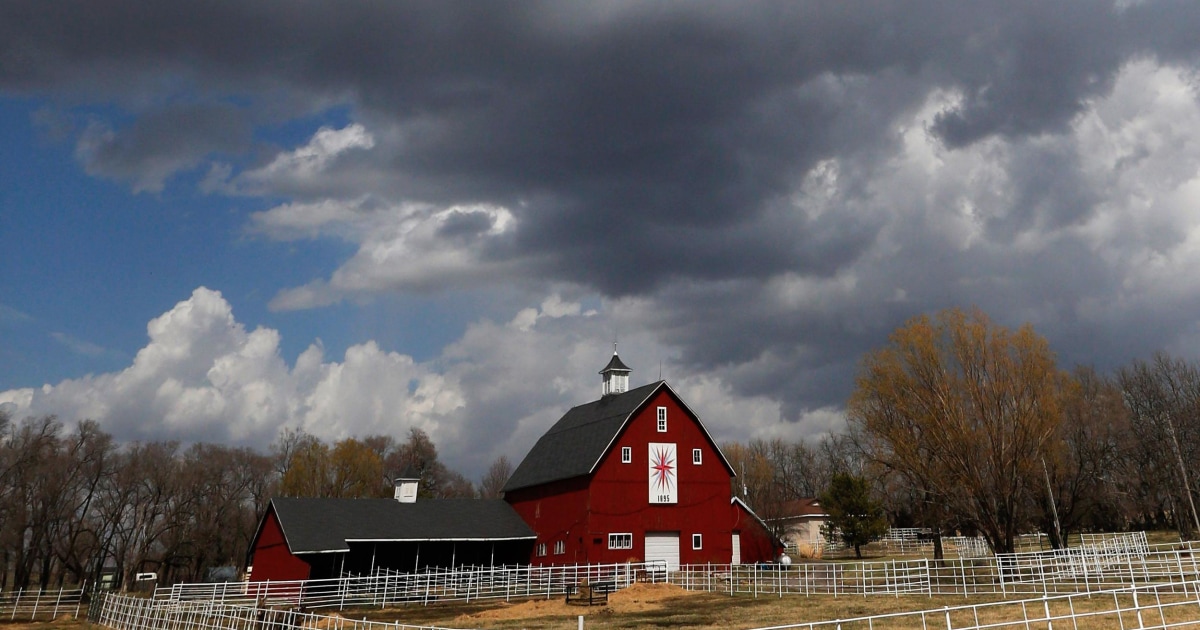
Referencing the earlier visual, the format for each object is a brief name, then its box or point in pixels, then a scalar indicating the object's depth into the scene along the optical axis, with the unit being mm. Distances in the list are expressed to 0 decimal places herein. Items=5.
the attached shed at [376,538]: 38125
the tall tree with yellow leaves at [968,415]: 33812
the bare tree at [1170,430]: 60909
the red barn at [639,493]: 41688
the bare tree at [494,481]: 109938
